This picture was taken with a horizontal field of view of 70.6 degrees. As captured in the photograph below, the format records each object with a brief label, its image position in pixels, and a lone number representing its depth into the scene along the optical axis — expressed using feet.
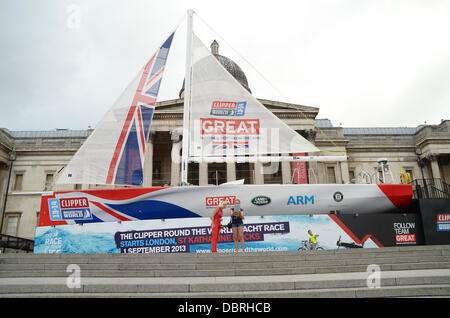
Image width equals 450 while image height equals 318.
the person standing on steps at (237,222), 32.53
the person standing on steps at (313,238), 37.70
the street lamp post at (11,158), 125.94
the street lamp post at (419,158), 126.62
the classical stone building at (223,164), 107.65
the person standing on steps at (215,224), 31.35
